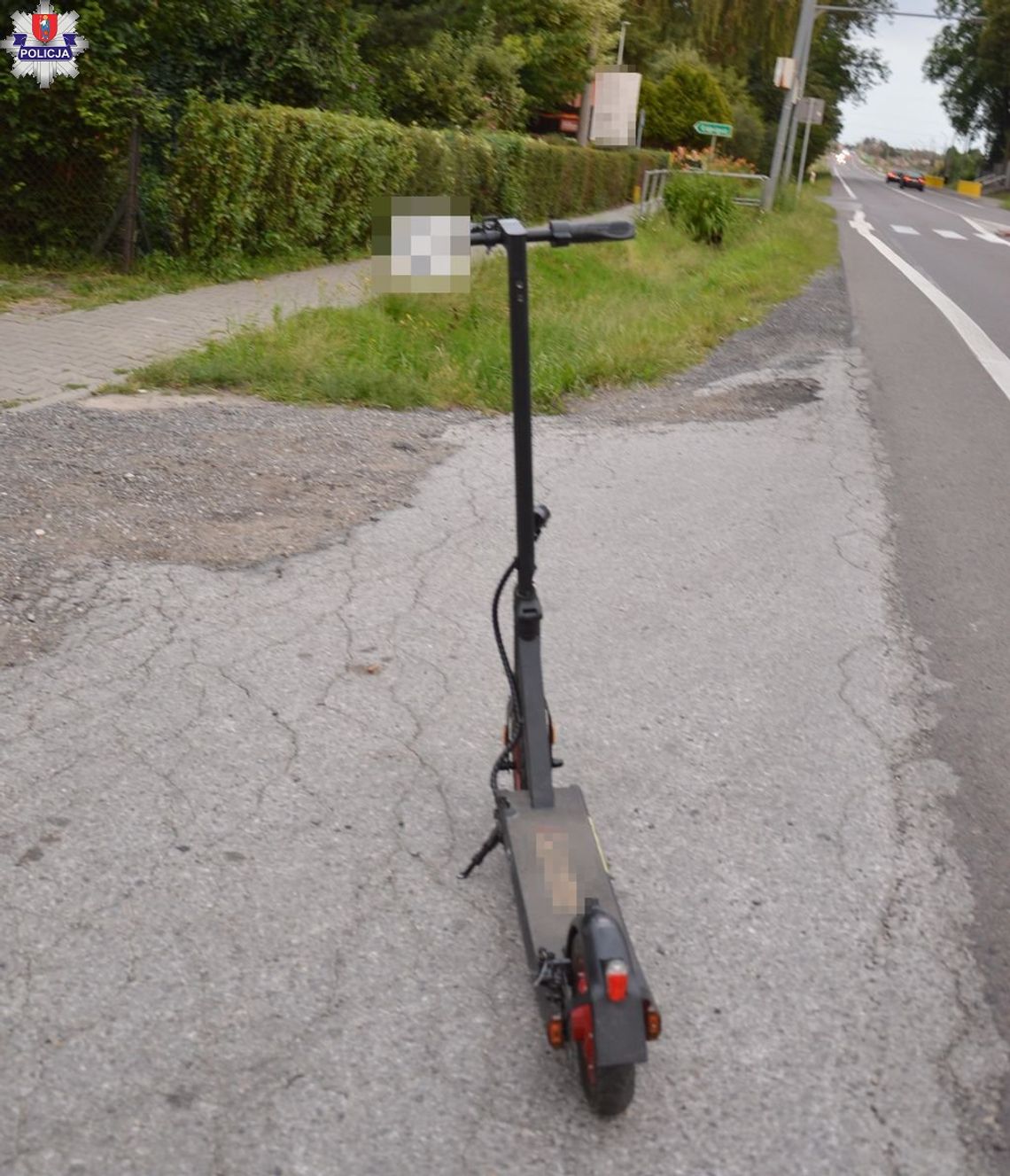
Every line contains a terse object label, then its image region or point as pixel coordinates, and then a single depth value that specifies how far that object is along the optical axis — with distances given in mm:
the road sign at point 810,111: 31359
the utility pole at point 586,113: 38438
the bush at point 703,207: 22578
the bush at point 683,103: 44000
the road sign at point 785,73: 26375
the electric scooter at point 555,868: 2320
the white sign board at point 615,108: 38375
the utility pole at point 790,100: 27461
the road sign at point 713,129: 30625
